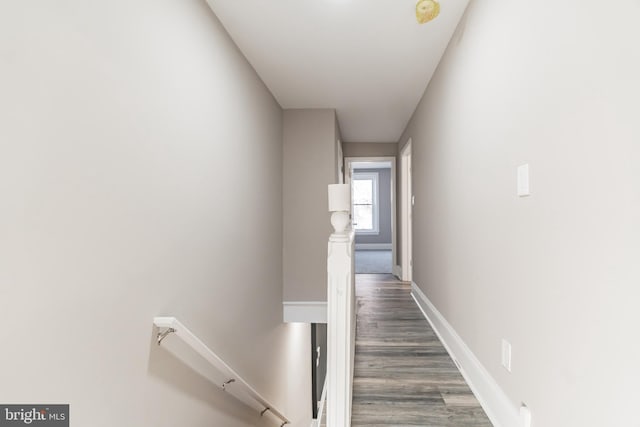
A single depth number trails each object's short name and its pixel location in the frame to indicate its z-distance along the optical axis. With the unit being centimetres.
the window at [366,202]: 988
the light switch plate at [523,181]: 137
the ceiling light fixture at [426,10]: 190
